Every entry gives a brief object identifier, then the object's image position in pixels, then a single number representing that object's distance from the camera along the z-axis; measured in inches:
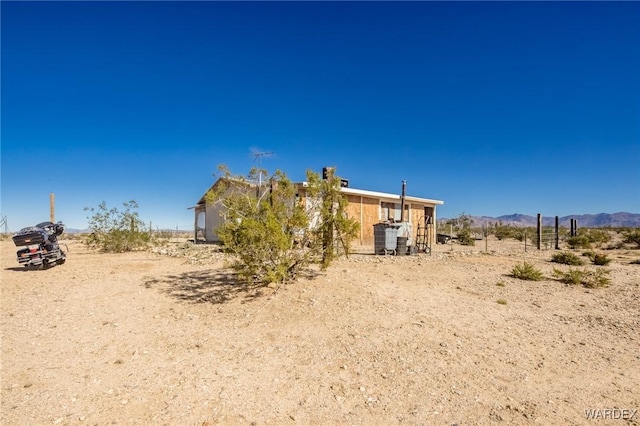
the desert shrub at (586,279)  316.8
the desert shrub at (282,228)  239.3
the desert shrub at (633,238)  779.4
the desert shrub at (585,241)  769.7
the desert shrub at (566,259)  460.6
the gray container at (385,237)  531.7
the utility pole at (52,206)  743.1
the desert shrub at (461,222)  1164.1
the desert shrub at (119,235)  624.1
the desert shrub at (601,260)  449.5
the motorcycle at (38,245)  368.2
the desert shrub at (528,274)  345.7
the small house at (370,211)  704.4
